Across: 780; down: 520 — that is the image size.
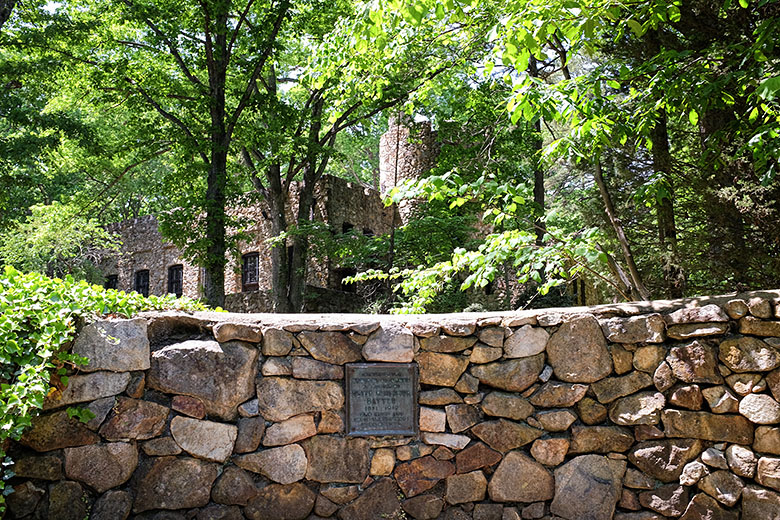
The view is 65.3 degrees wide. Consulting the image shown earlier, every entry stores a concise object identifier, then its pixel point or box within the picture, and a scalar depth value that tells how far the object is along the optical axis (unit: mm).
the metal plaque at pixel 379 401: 4305
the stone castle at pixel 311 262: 15039
